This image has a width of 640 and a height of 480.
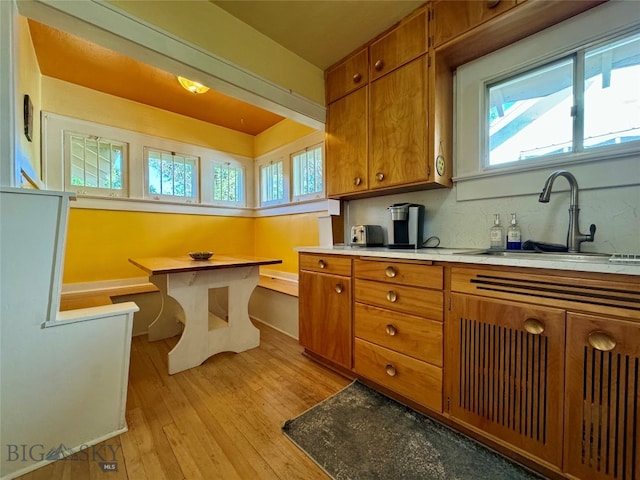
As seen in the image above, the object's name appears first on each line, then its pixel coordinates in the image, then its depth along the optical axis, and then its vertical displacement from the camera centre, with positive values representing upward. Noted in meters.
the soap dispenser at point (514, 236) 1.44 -0.02
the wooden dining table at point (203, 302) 1.90 -0.57
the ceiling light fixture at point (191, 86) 2.21 +1.29
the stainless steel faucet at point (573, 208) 1.26 +0.12
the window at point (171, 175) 2.98 +0.72
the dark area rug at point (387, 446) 1.08 -1.01
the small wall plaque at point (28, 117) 1.59 +0.76
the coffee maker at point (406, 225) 1.78 +0.06
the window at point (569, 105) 1.22 +0.69
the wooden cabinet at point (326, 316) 1.75 -0.61
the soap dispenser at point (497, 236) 1.52 -0.02
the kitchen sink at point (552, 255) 1.12 -0.11
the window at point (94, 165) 2.51 +0.72
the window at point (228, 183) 3.52 +0.71
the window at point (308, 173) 2.88 +0.71
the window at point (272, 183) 3.42 +0.71
